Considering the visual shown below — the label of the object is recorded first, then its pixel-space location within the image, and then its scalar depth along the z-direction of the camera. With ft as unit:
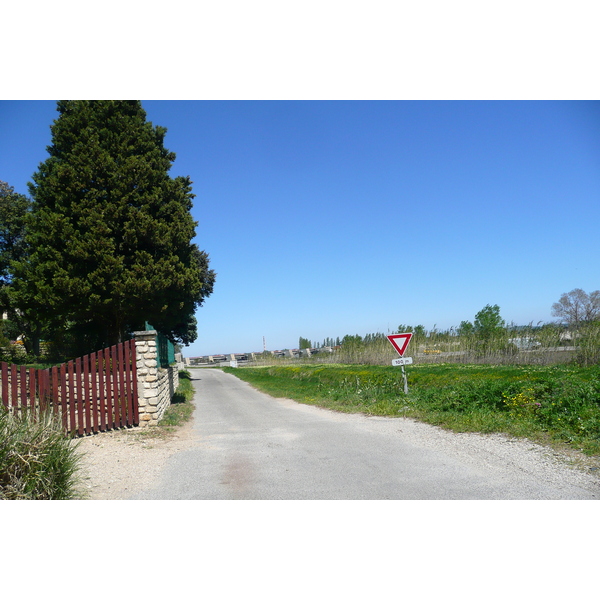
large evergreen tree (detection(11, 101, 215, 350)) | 55.36
